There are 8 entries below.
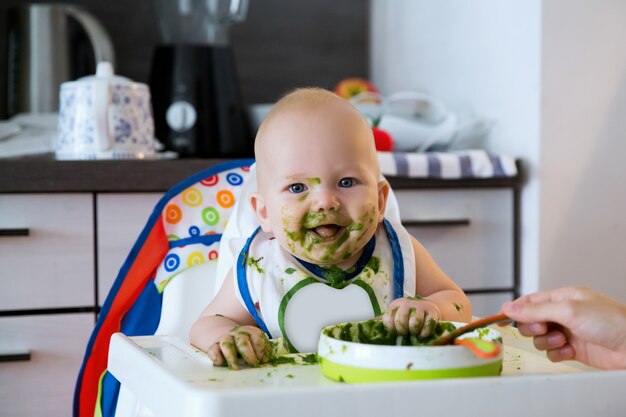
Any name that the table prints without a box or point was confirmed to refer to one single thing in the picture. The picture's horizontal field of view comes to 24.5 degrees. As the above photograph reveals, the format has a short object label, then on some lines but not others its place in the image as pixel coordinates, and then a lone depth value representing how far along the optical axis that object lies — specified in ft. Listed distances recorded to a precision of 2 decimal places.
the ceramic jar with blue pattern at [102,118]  6.19
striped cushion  6.44
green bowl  3.46
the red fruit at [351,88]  7.92
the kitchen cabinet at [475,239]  6.64
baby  4.27
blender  6.91
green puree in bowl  3.78
